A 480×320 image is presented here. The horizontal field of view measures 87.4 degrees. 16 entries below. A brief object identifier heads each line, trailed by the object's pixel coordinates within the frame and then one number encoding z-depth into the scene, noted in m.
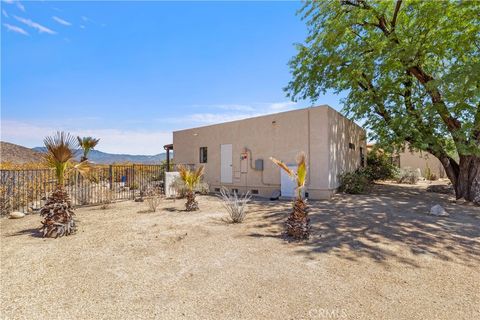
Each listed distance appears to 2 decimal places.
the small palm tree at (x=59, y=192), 5.41
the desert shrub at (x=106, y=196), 9.56
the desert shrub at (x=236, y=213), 6.30
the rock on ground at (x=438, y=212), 6.81
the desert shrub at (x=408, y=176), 15.54
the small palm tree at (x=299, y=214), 4.96
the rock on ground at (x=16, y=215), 7.36
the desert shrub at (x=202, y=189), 12.38
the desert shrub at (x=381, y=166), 15.59
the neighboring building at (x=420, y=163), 20.23
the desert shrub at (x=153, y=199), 8.07
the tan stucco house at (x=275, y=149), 9.74
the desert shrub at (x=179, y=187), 11.33
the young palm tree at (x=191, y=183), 8.13
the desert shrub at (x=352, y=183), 10.45
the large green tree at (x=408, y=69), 8.28
